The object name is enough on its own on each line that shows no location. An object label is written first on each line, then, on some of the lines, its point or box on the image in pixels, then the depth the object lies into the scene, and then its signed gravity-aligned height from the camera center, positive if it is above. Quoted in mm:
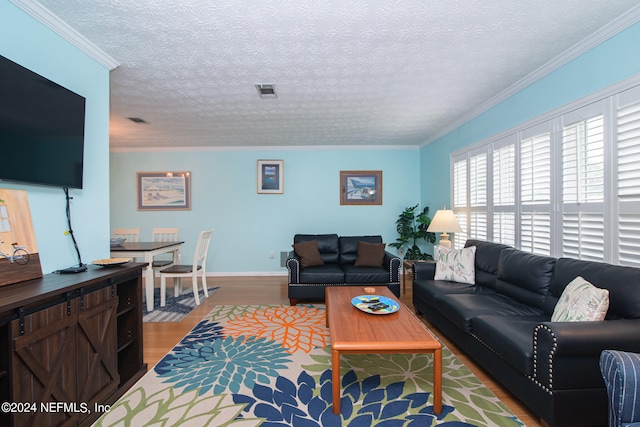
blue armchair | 1201 -741
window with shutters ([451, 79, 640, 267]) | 2062 +236
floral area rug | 1784 -1260
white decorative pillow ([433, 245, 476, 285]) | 3332 -647
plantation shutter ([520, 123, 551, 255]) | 2779 +195
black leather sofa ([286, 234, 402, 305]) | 4016 -922
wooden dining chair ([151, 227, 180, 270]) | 4566 -413
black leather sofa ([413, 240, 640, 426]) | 1579 -816
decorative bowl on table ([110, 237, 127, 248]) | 3881 -413
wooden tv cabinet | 1333 -739
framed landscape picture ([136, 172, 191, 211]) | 5723 +387
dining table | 3662 -532
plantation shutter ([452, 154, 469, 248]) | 4188 +198
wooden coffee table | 1820 -831
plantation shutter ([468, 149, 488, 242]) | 3771 +184
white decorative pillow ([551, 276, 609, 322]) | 1742 -583
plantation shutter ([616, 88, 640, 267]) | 1991 +217
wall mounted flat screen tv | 1608 +504
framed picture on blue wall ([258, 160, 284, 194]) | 5723 +647
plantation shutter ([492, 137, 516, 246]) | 3262 +202
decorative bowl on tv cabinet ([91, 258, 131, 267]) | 2156 -377
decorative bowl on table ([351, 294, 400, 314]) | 2398 -818
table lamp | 3973 -181
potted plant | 5230 -416
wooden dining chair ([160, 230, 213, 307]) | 3922 -813
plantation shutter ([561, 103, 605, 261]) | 2270 +202
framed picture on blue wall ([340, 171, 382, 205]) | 5766 +411
